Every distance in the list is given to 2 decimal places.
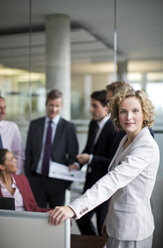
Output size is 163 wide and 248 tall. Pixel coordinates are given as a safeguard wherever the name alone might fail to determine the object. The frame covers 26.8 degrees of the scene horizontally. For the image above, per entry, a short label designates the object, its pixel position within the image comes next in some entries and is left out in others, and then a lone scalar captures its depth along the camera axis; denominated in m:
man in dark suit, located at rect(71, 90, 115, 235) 3.32
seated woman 2.90
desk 2.11
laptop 2.16
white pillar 4.95
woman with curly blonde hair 1.72
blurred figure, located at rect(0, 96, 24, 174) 4.20
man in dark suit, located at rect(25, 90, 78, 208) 3.92
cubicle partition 1.56
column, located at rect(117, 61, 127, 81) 4.75
